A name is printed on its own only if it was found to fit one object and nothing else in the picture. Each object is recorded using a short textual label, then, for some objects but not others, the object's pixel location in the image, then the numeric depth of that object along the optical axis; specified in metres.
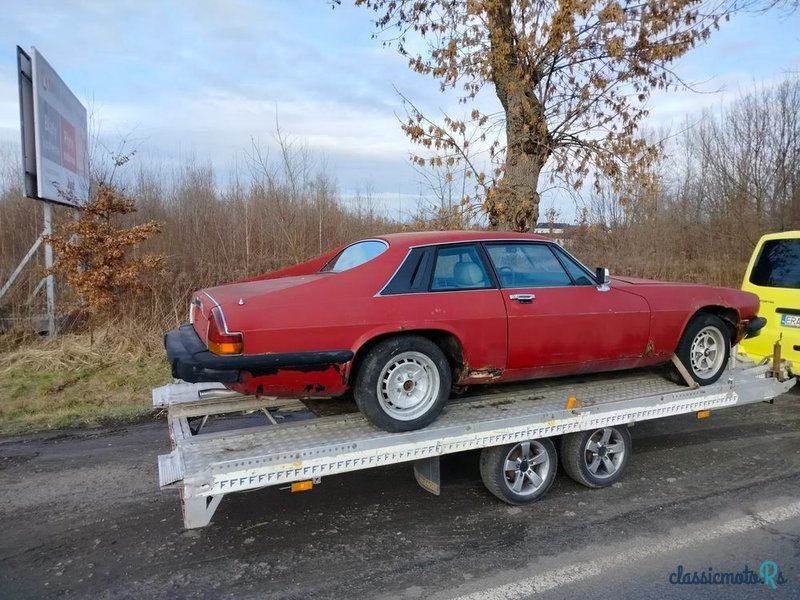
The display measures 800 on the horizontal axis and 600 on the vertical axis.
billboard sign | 8.82
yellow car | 6.70
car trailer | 3.39
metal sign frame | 8.80
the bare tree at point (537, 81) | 8.95
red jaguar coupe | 3.67
